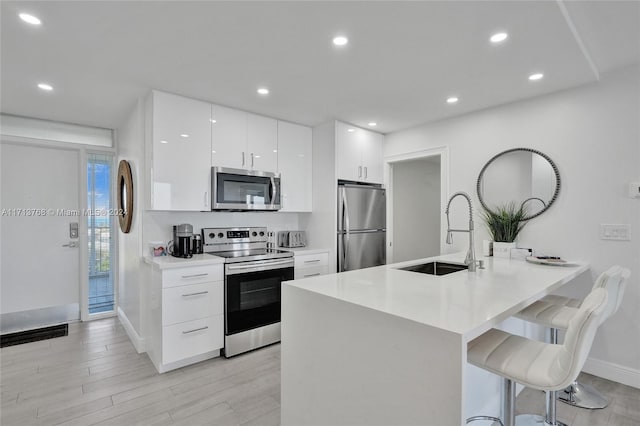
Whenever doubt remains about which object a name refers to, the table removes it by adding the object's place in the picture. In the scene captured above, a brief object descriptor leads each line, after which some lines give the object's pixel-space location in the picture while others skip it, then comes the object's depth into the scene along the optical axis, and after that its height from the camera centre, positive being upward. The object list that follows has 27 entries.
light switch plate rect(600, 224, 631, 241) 2.45 -0.15
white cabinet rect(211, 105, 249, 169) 3.13 +0.75
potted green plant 2.94 -0.14
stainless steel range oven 2.91 -0.76
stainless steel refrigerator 3.71 -0.18
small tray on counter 2.48 -0.39
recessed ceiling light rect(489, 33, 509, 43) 1.92 +1.07
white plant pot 2.89 -0.34
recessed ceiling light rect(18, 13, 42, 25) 1.76 +1.08
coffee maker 2.92 -0.27
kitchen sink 2.48 -0.44
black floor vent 3.24 -1.32
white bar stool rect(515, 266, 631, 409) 1.69 -0.61
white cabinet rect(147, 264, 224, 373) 2.59 -0.88
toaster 3.82 -0.33
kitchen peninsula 1.11 -0.52
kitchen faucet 2.14 -0.32
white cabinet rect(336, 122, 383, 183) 3.71 +0.71
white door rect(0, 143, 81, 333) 3.52 -0.29
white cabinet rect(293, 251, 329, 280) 3.41 -0.57
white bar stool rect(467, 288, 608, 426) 1.15 -0.60
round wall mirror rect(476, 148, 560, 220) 2.86 +0.29
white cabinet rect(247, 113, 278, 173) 3.39 +0.75
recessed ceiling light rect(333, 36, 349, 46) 1.96 +1.06
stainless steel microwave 3.12 +0.23
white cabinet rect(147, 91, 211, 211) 2.78 +0.53
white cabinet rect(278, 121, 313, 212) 3.67 +0.54
